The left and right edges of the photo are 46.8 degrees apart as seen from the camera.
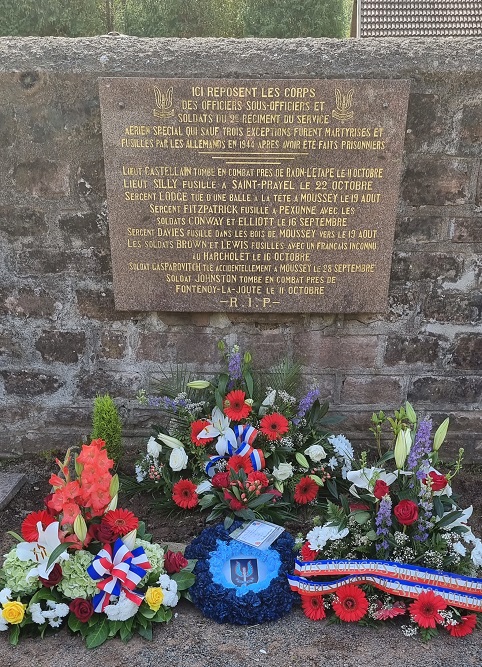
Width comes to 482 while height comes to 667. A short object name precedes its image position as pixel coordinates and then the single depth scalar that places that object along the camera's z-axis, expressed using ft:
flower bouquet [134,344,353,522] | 8.77
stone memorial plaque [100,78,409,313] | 8.70
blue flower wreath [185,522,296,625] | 6.86
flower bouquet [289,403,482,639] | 6.76
